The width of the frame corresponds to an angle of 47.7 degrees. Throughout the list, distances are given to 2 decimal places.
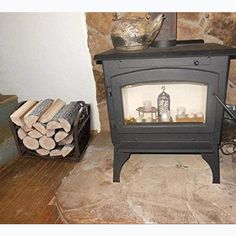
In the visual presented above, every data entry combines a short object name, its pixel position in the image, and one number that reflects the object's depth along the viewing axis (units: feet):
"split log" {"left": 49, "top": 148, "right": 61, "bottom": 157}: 5.71
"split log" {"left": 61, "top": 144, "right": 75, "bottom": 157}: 5.61
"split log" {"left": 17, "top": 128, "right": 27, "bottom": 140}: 5.72
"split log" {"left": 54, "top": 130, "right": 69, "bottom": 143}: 5.52
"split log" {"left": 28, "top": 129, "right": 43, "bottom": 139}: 5.61
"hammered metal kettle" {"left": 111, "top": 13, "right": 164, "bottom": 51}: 4.02
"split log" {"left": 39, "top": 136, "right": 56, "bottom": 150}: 5.61
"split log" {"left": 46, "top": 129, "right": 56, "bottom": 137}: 5.52
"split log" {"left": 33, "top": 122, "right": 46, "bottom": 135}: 5.49
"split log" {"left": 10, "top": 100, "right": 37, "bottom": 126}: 5.54
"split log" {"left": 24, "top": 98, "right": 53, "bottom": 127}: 5.48
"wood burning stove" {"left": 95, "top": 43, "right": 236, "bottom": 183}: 3.71
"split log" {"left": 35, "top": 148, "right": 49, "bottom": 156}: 5.79
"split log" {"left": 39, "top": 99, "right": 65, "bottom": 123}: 5.51
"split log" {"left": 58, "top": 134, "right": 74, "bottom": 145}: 5.65
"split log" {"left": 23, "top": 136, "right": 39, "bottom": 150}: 5.69
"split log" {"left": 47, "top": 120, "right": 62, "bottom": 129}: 5.43
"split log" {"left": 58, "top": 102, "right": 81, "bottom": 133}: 5.39
